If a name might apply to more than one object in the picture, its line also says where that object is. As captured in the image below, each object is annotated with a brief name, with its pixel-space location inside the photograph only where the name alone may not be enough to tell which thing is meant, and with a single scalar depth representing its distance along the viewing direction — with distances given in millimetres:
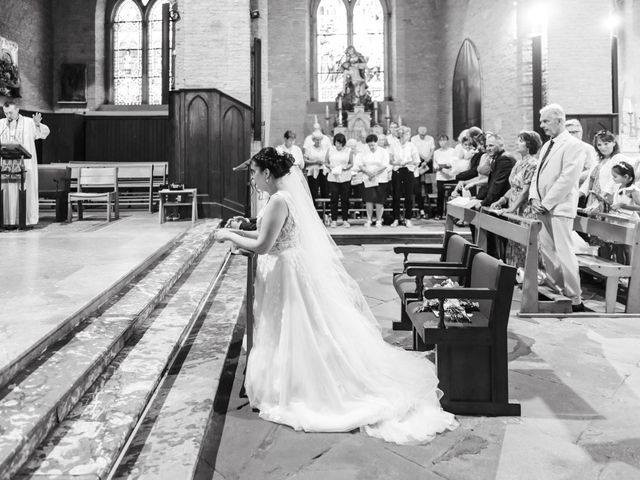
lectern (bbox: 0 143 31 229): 7279
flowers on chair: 2984
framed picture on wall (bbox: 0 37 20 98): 12328
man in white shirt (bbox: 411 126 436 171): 11984
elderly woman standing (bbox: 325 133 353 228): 9875
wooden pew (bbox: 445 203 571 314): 4707
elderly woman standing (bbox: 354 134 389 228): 9539
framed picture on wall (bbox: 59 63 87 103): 15039
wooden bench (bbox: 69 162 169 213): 10039
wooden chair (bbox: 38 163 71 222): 8625
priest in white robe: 7828
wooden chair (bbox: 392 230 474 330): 3621
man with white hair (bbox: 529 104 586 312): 4844
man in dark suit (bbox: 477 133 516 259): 6432
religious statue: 13930
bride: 2688
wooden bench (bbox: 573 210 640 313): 4809
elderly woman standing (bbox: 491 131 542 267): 5613
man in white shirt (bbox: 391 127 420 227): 10125
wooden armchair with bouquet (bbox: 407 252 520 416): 2859
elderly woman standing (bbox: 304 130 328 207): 10273
